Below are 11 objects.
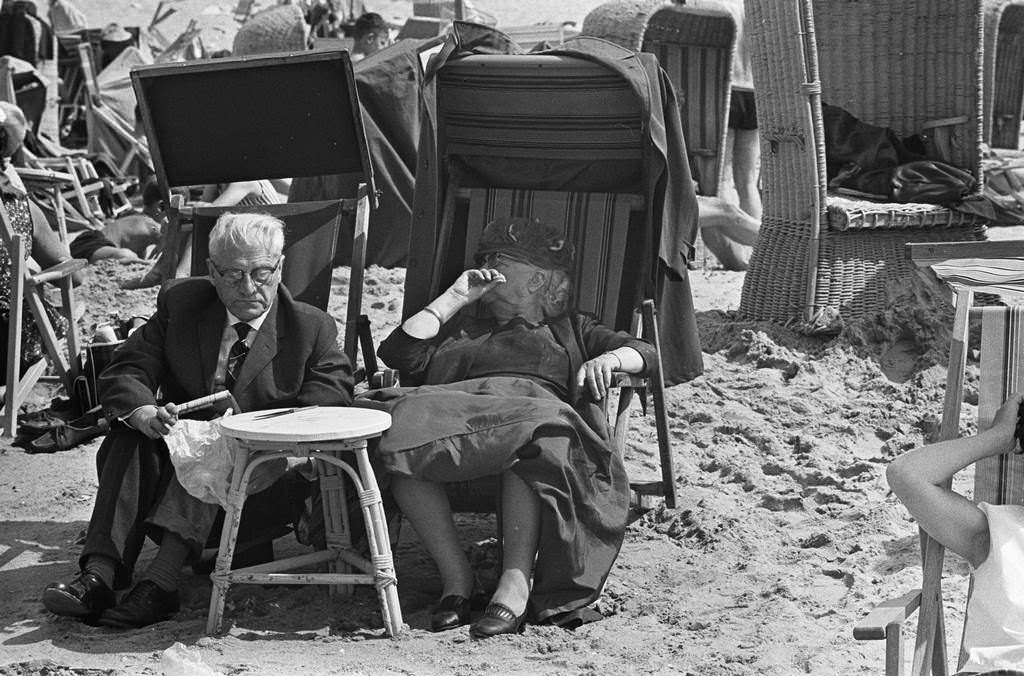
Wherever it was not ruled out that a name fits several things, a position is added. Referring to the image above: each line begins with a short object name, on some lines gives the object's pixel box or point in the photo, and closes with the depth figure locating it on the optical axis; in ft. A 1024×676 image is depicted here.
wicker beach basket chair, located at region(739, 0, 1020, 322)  42.11
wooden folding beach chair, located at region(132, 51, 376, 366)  32.50
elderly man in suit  25.46
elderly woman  25.03
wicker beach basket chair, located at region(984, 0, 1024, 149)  76.90
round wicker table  23.66
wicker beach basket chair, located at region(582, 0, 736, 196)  65.00
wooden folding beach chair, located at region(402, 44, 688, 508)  31.45
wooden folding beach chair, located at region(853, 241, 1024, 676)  19.62
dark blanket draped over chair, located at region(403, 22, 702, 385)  30.42
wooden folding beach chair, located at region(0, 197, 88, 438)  39.37
